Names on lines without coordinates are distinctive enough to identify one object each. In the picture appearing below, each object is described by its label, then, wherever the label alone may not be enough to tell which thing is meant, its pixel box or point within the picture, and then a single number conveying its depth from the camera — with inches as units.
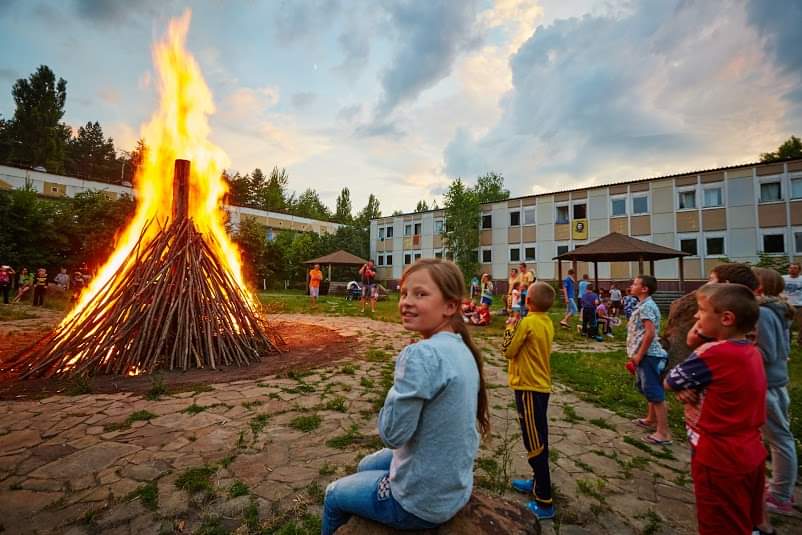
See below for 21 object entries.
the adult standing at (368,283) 637.9
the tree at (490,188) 2300.7
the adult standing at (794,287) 361.3
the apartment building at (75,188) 1334.3
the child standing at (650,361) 161.2
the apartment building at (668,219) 930.1
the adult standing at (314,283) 786.8
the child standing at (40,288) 629.0
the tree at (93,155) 2128.4
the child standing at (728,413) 77.9
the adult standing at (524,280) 454.2
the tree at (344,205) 2815.0
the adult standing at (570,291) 554.6
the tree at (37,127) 1790.1
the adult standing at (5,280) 605.5
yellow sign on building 1185.9
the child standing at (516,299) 366.0
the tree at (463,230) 1396.4
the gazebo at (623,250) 657.6
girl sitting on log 57.0
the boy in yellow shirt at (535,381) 110.5
